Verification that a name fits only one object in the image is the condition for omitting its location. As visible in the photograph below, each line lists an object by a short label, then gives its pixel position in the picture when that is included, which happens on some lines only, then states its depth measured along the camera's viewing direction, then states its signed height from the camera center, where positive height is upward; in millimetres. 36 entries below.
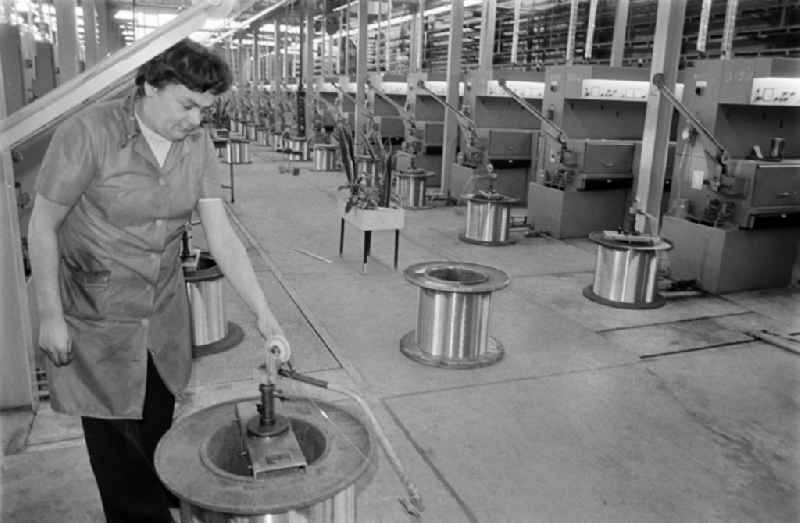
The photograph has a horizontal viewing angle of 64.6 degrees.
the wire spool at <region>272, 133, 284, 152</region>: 14911 +7
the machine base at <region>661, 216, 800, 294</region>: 4941 -730
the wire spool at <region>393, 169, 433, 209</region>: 8312 -514
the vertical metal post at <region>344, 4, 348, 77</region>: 12812 +1808
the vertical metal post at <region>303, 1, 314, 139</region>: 13070 +1561
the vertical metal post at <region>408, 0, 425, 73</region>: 10633 +1905
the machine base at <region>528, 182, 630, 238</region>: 6750 -579
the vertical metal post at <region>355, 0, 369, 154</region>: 9836 +1080
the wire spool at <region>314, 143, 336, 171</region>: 11617 -238
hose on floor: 1505 -639
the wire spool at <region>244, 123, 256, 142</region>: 17616 +254
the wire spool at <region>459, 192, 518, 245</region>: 6391 -670
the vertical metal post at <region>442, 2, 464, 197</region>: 7898 +801
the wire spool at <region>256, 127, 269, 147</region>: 16547 +120
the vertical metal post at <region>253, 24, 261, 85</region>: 17967 +2351
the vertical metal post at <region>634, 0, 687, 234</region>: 4818 +326
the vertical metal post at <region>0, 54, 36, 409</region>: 2557 -781
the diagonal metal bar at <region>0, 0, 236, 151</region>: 1473 +137
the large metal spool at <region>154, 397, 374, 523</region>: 1226 -678
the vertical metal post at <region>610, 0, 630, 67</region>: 6973 +1387
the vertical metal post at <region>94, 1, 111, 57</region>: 8628 +1518
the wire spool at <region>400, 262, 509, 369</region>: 3541 -962
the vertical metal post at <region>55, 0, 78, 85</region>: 4195 +622
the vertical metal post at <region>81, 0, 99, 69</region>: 5636 +888
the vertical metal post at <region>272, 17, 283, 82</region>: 15875 +2174
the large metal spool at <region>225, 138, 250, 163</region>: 12269 -259
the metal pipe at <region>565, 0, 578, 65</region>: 7770 +1557
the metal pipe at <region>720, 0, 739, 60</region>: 5225 +1144
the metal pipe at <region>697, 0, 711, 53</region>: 5652 +1210
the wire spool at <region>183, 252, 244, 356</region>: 3591 -975
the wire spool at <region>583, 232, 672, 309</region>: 4699 -834
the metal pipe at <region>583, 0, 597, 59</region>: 7609 +1539
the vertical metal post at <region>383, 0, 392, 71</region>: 11414 +2160
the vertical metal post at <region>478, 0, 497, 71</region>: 8367 +1479
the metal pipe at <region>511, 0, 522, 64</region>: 8797 +1685
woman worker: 1548 -315
